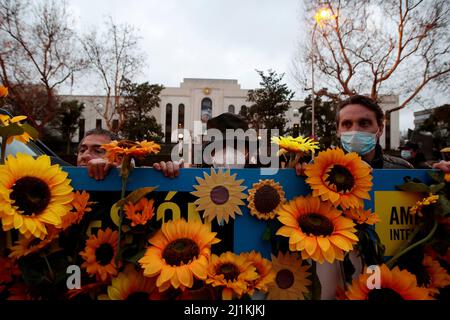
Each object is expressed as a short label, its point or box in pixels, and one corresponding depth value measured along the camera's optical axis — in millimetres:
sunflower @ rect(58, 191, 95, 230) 1067
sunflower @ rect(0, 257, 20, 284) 1047
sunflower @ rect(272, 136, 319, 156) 1061
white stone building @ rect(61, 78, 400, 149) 52719
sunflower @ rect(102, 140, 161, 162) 987
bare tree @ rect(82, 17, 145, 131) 18922
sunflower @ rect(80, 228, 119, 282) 1021
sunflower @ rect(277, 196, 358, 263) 919
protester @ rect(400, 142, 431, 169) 7137
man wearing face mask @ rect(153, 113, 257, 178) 1890
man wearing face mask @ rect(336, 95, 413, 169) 2123
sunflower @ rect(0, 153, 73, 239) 889
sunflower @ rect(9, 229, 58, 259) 1012
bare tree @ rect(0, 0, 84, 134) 14430
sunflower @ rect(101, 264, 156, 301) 984
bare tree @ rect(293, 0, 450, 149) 13875
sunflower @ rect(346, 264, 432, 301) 982
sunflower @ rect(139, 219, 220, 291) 881
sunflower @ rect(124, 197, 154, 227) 1020
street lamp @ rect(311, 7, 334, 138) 14783
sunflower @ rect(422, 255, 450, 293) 1098
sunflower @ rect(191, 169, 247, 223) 1139
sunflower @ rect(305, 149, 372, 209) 1014
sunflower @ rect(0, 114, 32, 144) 1070
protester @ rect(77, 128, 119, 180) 2193
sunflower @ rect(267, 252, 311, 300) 1044
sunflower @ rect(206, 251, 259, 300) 894
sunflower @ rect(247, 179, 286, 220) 1113
